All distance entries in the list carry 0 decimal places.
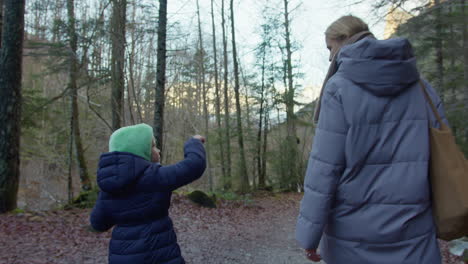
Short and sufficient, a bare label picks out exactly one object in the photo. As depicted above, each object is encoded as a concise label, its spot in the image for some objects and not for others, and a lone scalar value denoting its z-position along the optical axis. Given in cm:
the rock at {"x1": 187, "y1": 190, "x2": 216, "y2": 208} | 1000
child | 210
